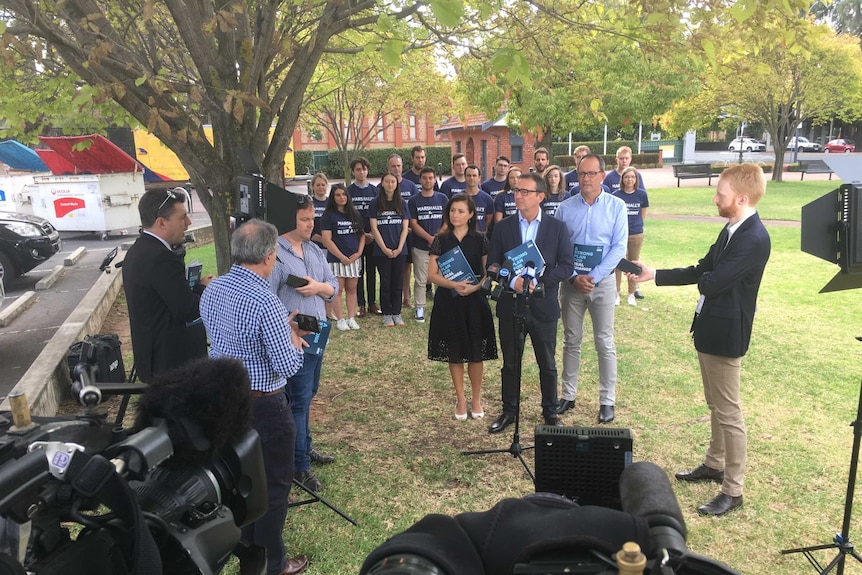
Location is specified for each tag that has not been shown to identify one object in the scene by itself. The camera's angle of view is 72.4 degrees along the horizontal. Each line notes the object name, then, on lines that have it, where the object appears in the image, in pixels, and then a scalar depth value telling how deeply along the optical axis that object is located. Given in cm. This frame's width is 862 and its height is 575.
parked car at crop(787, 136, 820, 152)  5431
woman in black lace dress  518
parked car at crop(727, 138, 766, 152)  5616
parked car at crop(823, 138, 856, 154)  4869
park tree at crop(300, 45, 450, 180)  1223
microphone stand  465
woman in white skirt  798
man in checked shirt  312
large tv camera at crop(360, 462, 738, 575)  106
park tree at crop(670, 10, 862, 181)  2652
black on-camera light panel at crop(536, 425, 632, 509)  221
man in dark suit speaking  502
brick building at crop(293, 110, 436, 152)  4622
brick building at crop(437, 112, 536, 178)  3353
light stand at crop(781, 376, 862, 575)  316
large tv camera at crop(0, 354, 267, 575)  126
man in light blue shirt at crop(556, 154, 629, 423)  533
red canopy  1625
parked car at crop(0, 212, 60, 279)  1144
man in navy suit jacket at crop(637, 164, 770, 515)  379
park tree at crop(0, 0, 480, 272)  409
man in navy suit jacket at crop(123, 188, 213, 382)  388
